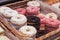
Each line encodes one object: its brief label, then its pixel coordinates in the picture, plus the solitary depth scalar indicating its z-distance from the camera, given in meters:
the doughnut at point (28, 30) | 1.21
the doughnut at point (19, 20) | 1.31
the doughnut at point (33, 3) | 1.60
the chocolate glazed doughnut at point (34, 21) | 1.34
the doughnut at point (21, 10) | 1.51
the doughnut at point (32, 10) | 1.48
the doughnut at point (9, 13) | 1.40
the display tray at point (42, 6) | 1.57
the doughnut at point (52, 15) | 1.50
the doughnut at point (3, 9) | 1.44
